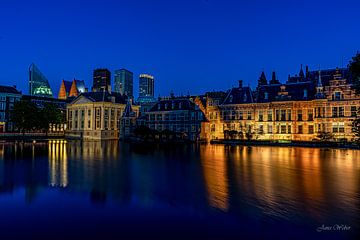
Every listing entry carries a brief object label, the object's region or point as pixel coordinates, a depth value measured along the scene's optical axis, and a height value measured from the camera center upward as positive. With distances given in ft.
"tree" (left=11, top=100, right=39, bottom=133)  286.87 +7.87
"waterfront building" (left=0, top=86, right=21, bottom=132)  362.53 +24.25
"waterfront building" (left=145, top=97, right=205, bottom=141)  281.74 +7.64
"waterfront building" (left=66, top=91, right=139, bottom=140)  342.64 +11.05
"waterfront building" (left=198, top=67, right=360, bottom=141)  227.94 +12.77
